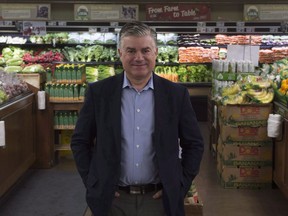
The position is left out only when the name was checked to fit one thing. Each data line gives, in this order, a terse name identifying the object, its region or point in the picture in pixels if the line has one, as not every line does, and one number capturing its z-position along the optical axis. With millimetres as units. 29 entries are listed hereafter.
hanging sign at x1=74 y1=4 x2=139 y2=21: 9461
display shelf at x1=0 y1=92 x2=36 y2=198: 4902
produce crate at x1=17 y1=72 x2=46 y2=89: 6418
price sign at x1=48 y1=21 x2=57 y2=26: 9461
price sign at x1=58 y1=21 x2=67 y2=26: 9438
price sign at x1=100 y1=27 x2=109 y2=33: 9398
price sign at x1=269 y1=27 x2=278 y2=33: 9609
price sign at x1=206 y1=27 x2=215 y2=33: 9579
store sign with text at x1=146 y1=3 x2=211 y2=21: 9523
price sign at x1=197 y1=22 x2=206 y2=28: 9539
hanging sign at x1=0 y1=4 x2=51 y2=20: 9500
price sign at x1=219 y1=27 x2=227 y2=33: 9609
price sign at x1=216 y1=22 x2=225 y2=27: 9586
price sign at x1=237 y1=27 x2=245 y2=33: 9609
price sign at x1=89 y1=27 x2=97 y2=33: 9398
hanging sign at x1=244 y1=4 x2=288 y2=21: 9523
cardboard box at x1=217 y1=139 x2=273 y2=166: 5441
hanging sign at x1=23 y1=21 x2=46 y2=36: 9430
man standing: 2352
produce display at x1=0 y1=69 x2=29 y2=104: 5307
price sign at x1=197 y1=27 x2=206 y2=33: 9570
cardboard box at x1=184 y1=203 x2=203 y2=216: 3562
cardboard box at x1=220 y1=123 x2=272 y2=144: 5418
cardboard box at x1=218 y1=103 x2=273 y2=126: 5395
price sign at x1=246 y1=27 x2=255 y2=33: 9641
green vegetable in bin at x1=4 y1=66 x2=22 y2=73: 6775
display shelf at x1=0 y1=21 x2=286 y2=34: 9478
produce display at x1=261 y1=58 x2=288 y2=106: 5201
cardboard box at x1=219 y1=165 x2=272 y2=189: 5465
